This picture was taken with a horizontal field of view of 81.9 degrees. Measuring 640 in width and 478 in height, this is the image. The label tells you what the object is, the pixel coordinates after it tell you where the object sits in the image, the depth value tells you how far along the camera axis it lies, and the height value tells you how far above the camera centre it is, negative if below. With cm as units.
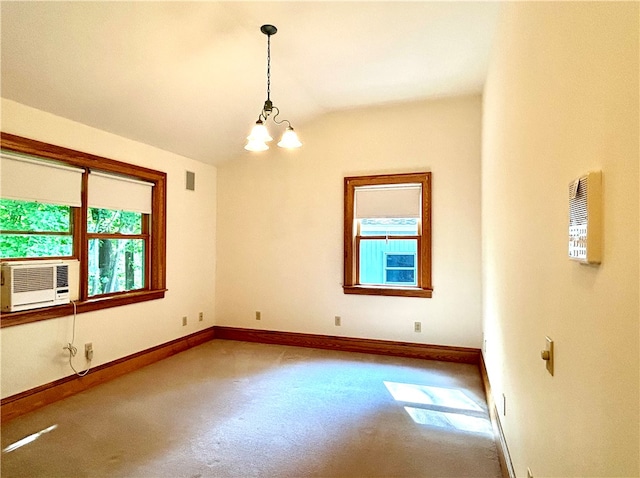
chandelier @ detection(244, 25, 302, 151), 265 +77
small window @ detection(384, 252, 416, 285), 454 -36
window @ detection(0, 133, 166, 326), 293 +17
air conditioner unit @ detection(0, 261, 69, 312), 283 -38
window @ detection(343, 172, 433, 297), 439 +5
